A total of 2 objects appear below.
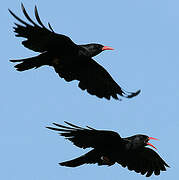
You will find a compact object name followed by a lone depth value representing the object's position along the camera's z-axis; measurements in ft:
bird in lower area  57.26
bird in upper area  56.95
